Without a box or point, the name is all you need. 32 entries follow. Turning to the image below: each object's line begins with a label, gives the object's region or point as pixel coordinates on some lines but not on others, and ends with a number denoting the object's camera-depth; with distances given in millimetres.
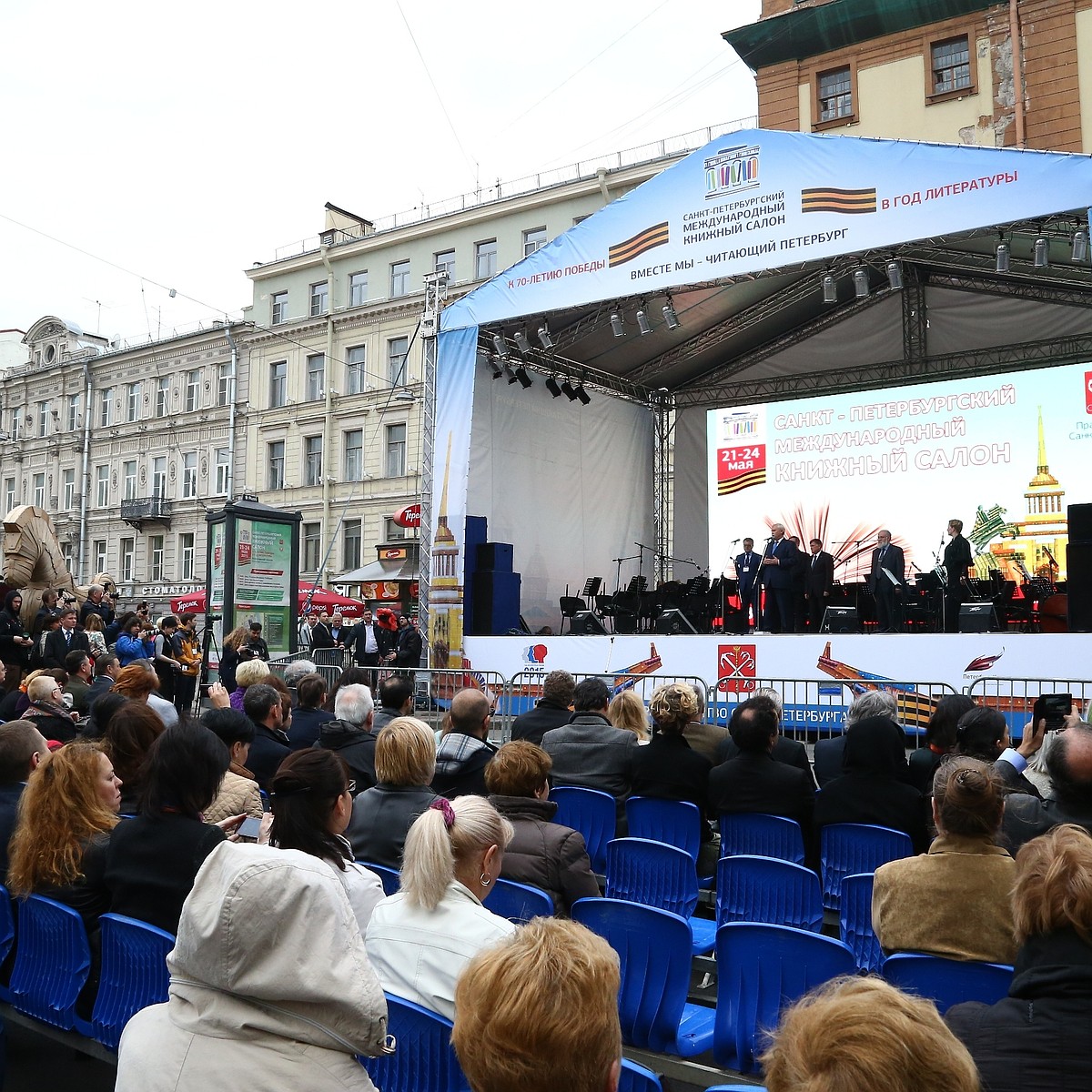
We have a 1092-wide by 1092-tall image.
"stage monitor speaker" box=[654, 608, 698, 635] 12656
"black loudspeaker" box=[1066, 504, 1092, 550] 9352
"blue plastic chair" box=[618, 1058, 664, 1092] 1788
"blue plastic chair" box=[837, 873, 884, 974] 3340
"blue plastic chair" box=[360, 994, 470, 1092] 2082
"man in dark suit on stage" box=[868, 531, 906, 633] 12062
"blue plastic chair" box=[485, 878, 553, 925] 2928
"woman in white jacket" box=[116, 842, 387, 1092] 1588
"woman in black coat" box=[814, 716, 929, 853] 4129
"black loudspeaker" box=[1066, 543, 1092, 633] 9227
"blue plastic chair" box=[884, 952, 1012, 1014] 2342
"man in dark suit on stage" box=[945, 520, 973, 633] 11648
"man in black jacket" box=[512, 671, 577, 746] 5672
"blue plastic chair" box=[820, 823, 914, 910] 3926
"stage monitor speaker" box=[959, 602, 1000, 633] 10180
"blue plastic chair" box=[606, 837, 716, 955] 3795
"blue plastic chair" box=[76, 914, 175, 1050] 2633
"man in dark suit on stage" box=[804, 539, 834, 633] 12867
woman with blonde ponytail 2211
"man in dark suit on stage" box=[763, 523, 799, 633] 12953
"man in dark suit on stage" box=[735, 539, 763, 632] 13539
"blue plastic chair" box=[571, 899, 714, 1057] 2699
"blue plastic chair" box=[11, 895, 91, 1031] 2971
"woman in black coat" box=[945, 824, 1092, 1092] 1703
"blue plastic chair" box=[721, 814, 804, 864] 4273
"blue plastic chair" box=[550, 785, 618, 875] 4680
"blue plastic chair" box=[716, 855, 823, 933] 3393
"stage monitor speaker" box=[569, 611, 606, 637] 12961
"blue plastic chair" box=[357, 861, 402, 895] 3453
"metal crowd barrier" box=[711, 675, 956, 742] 8258
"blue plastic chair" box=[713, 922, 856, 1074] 2480
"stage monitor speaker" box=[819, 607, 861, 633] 11172
